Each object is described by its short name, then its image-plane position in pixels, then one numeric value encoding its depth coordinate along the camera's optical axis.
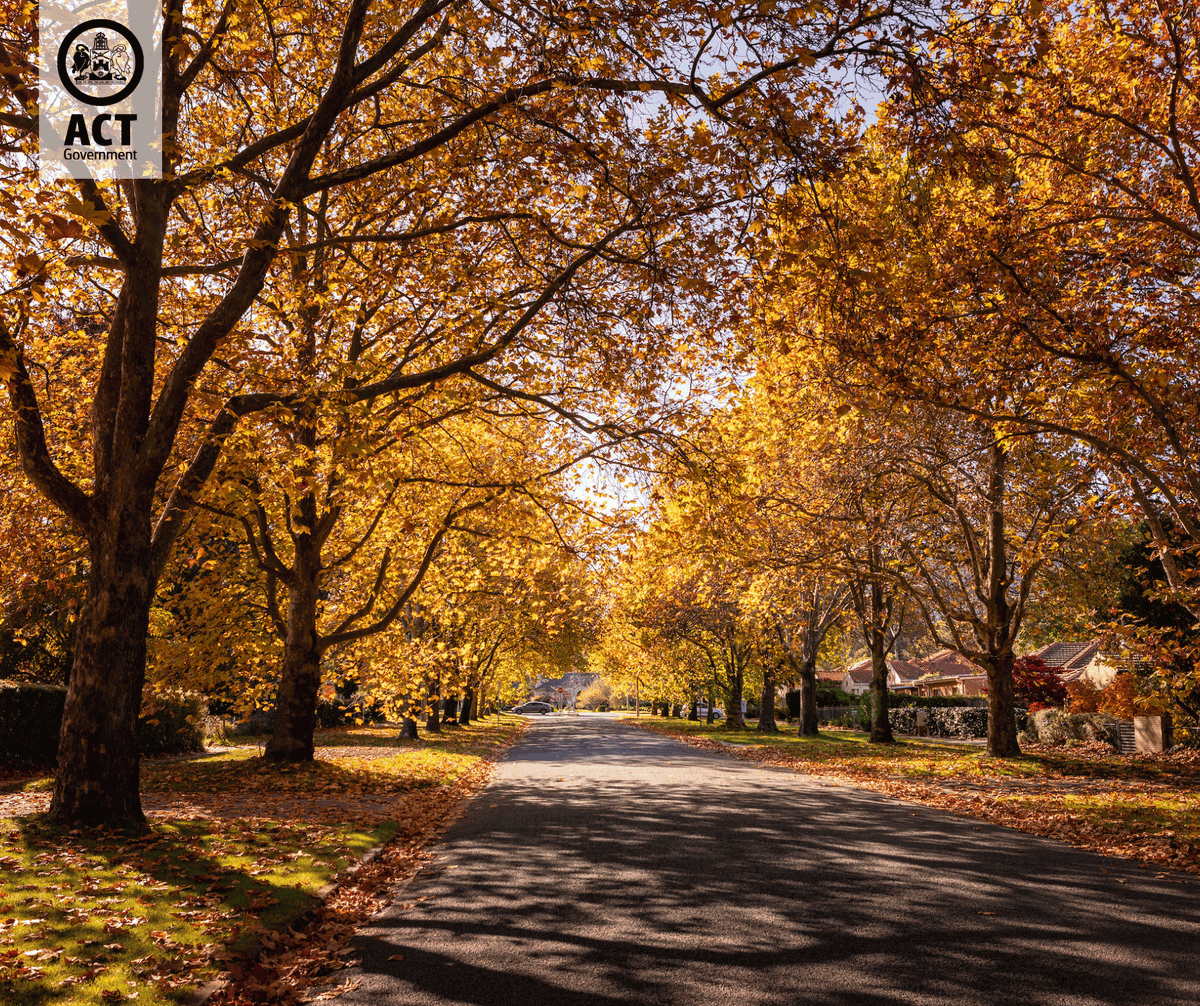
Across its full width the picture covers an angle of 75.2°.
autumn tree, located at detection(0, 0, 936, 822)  7.91
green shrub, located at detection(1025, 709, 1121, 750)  23.91
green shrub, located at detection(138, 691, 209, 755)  19.05
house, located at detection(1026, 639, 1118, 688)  32.16
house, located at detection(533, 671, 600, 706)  129.12
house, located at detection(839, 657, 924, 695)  76.31
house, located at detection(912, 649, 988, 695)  59.59
